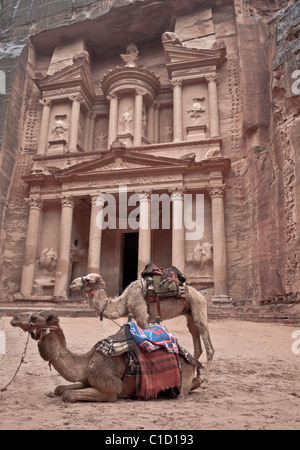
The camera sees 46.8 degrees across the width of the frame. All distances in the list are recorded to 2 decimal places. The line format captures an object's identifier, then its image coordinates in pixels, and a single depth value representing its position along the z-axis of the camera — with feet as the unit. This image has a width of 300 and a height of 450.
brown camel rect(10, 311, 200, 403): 12.96
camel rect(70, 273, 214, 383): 18.83
